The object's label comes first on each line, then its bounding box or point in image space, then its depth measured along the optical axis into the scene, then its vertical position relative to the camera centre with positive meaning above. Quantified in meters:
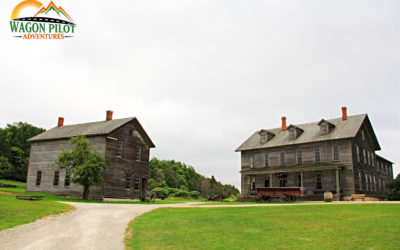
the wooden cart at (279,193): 30.05 -0.33
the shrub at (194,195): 63.22 -1.31
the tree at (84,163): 30.45 +2.02
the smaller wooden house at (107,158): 33.78 +2.99
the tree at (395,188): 36.91 +0.38
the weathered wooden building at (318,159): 34.94 +3.47
